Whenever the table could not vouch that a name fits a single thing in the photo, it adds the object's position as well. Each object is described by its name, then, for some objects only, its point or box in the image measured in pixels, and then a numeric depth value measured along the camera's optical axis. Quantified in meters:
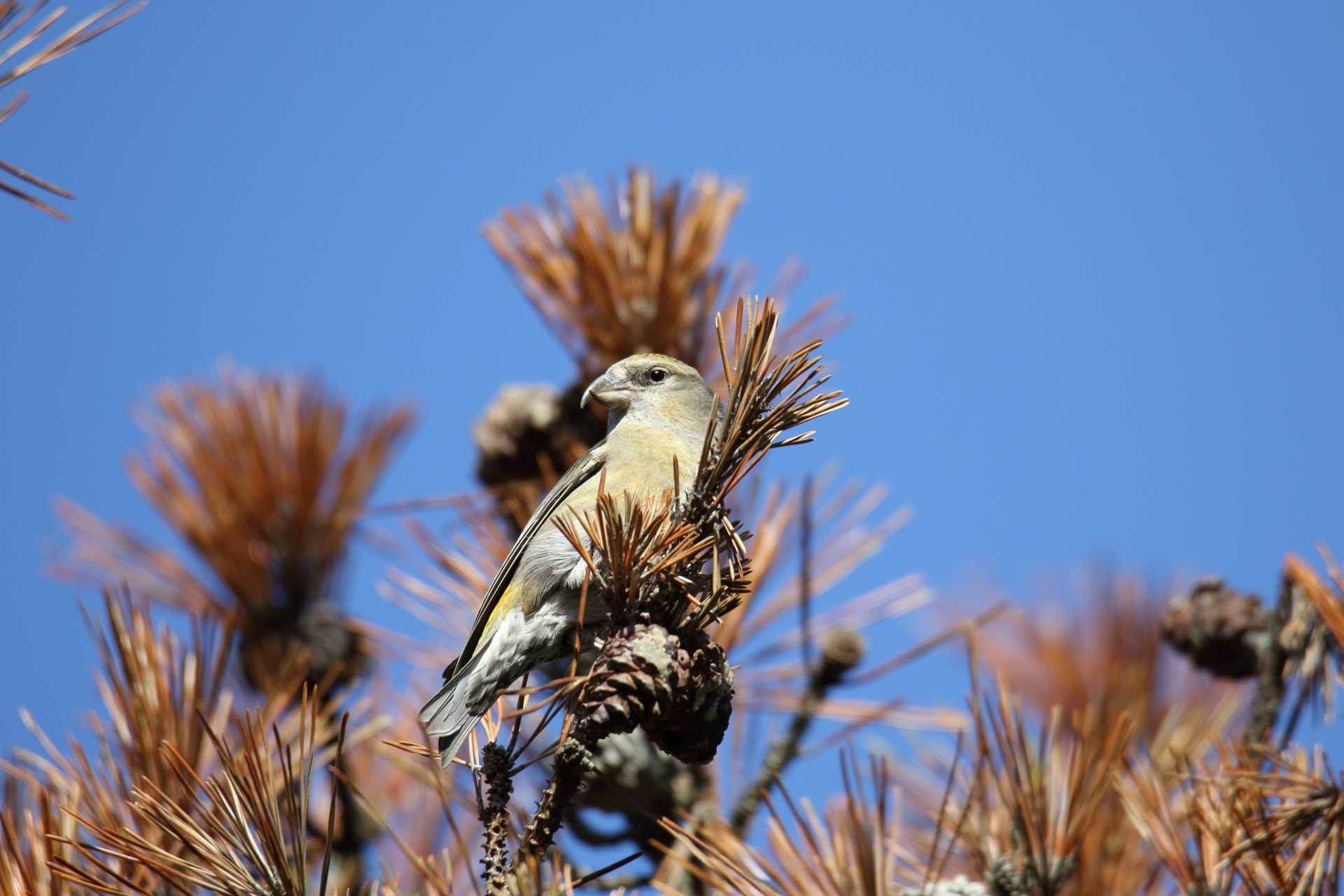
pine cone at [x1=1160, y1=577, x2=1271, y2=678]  6.87
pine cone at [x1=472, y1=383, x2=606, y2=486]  7.95
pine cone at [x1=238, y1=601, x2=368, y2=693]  7.87
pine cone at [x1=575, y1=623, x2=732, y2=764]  3.87
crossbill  5.25
